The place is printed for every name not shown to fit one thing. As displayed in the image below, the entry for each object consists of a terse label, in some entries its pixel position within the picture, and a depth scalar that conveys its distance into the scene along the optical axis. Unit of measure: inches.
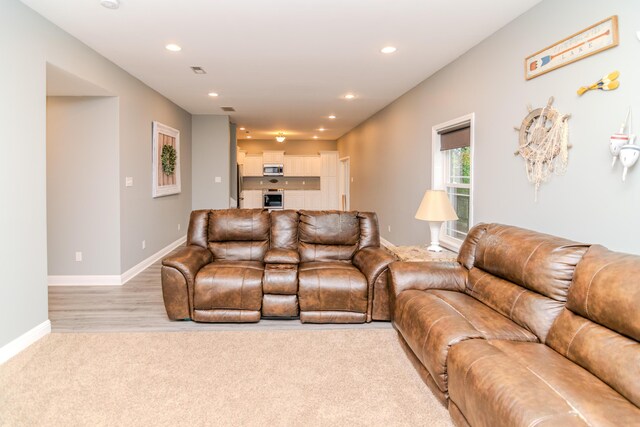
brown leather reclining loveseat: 131.1
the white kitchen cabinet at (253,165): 484.1
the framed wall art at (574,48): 88.9
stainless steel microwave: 480.1
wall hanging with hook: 81.6
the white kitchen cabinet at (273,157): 481.1
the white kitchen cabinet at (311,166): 492.1
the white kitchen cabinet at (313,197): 491.2
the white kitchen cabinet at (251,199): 481.1
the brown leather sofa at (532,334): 56.9
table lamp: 147.8
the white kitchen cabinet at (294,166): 488.7
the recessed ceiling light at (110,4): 112.6
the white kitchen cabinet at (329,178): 489.7
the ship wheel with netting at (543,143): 103.8
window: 166.9
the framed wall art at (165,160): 228.7
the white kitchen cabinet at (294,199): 487.9
